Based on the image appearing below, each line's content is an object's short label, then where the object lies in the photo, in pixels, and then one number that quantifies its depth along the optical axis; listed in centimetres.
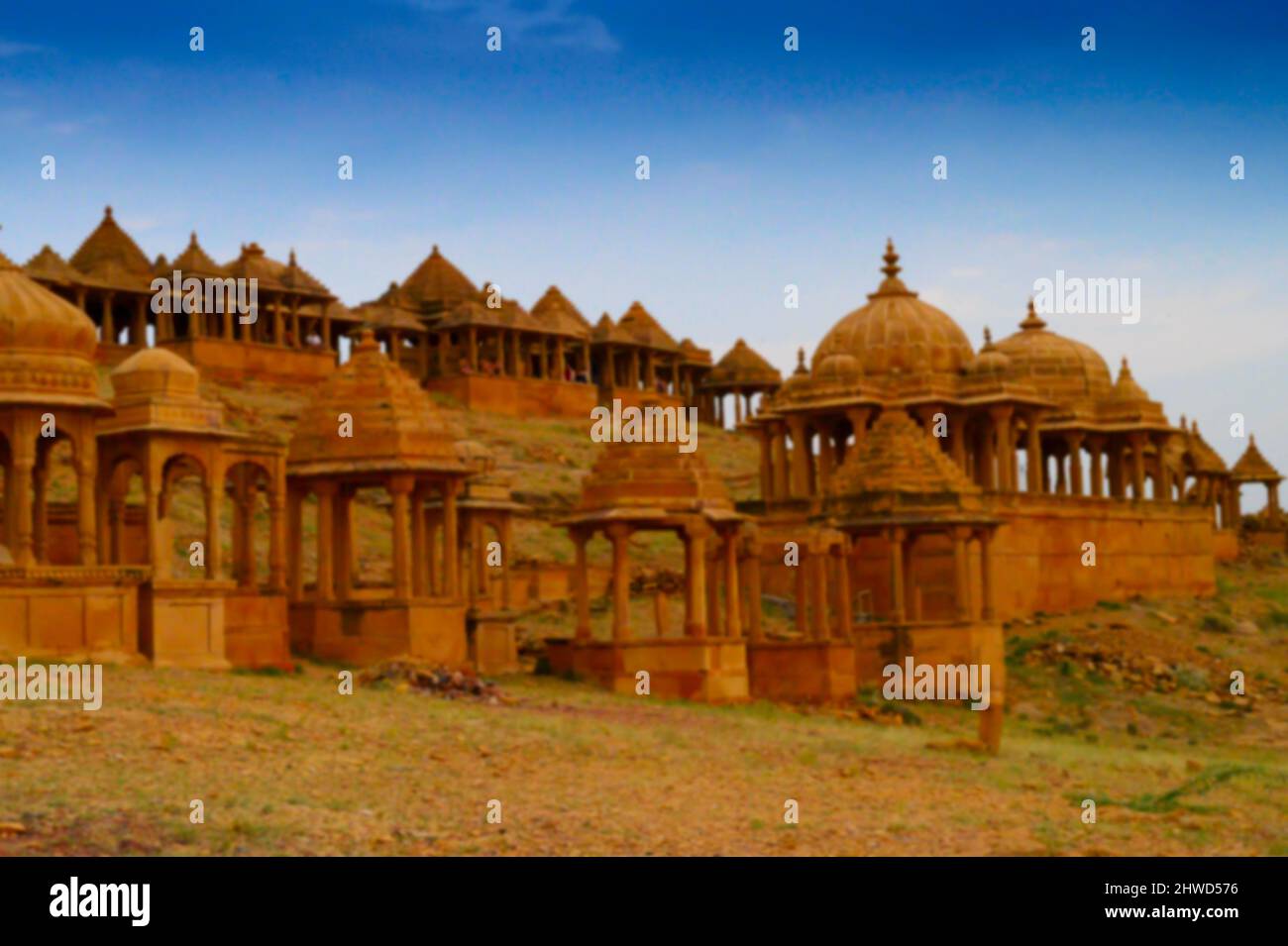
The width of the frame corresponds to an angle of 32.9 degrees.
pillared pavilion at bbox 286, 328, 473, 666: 3591
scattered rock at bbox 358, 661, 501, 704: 3173
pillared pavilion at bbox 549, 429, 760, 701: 3644
